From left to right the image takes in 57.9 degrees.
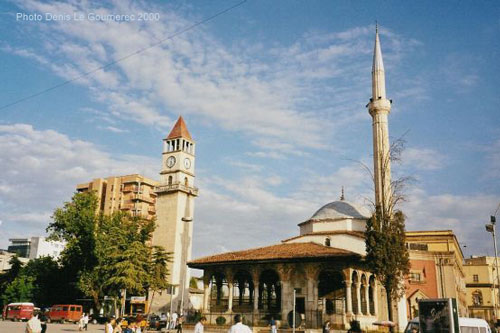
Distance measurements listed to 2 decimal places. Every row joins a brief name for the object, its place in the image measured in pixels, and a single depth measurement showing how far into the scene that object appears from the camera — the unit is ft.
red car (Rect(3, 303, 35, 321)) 133.08
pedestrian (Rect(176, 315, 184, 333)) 75.85
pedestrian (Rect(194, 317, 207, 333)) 42.16
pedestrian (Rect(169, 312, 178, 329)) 103.81
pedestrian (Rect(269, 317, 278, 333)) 77.25
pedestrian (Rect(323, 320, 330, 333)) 55.42
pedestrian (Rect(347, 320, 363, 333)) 48.08
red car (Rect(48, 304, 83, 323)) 128.57
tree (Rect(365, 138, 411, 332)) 86.63
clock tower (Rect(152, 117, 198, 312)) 157.58
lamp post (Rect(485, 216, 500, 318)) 81.56
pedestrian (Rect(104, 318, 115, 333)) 36.93
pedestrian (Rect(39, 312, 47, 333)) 44.74
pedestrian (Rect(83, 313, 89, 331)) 94.50
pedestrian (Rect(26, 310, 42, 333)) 39.34
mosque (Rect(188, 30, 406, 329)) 95.35
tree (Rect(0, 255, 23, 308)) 175.94
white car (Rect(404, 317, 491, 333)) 53.21
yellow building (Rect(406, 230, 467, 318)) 123.65
